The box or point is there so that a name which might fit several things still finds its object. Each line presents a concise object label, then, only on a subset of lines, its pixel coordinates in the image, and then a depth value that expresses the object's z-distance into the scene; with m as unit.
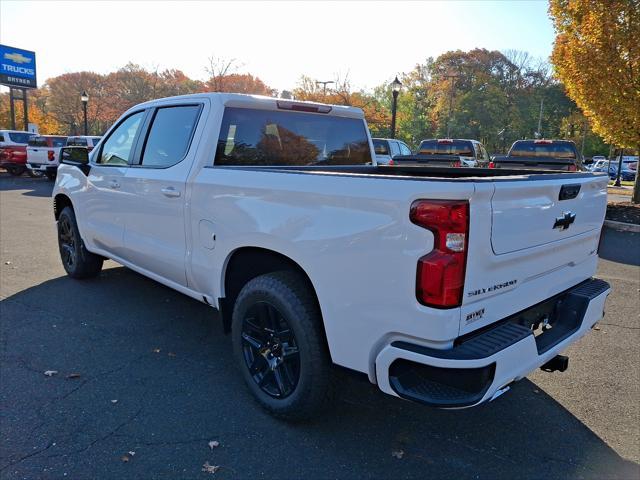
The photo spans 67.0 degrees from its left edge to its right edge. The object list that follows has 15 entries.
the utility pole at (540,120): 64.61
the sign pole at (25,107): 32.78
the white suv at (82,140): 20.42
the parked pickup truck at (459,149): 15.85
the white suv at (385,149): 17.20
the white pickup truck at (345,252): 2.10
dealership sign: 32.44
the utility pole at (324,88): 38.59
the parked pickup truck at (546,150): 13.49
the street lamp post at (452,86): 65.14
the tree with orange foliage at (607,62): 11.55
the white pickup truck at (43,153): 20.03
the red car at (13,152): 21.97
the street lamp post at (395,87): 19.58
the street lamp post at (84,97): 26.97
